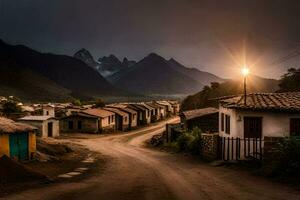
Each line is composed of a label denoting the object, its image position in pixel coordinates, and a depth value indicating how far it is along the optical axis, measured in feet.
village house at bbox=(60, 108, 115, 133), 226.38
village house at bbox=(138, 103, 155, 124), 318.04
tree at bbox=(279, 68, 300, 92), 201.34
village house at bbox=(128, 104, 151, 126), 300.61
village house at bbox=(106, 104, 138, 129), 275.88
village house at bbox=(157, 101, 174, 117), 383.49
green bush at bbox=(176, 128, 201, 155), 115.25
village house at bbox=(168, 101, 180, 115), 408.10
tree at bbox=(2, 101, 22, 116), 254.33
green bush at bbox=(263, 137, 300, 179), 69.77
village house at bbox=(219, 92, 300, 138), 90.74
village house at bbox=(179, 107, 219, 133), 164.66
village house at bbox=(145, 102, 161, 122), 328.60
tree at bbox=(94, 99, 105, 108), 341.84
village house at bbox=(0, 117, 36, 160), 94.48
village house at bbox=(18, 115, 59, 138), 183.32
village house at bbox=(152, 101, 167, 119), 354.95
